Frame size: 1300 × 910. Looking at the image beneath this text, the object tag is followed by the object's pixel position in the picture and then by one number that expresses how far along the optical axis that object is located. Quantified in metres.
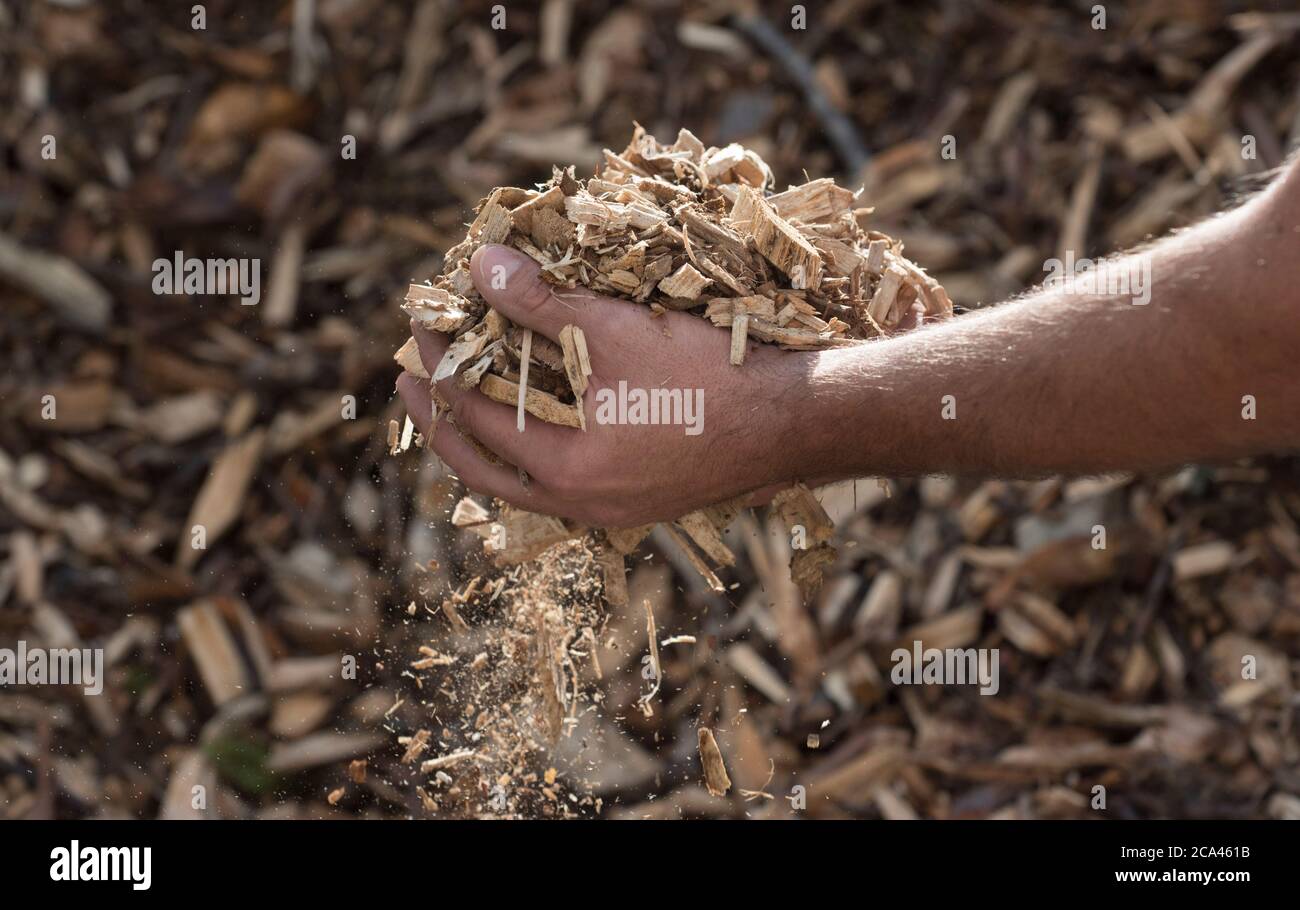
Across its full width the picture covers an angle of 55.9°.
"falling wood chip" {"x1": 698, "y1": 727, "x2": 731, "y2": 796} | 2.17
